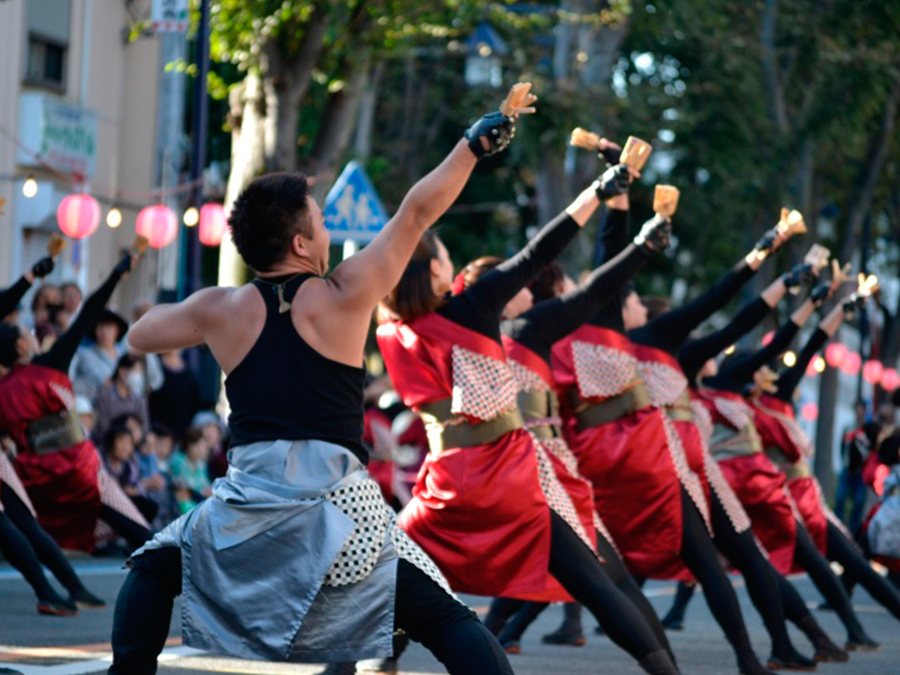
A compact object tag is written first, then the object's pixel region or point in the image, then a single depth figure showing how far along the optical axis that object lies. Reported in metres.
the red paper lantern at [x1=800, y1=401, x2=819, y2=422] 43.75
